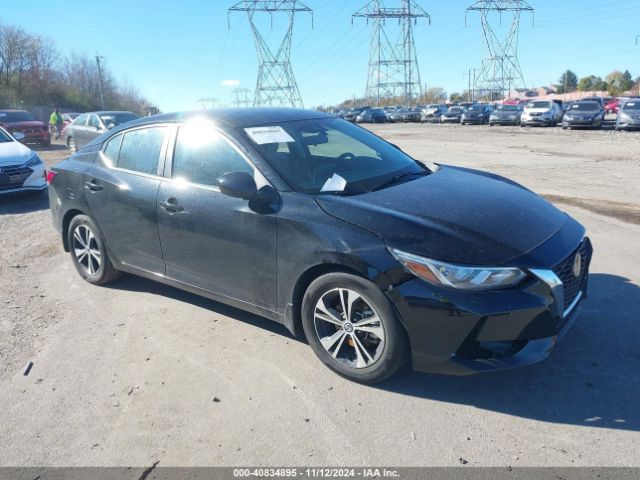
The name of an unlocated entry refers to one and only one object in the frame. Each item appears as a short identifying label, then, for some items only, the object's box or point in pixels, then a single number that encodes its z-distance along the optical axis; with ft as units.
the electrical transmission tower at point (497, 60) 214.69
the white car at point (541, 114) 105.91
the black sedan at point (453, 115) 151.44
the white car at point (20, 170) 31.01
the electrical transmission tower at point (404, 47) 213.25
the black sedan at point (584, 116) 95.91
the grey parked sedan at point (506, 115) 119.85
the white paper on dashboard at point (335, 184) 12.16
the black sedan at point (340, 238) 9.75
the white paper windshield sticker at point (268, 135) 13.11
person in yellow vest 101.65
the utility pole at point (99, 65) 216.95
